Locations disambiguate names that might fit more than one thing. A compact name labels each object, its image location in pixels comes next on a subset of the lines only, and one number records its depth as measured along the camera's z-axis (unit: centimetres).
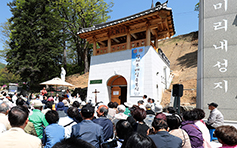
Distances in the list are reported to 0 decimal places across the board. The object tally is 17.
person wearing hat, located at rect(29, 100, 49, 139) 386
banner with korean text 1239
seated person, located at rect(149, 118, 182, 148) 244
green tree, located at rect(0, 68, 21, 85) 3909
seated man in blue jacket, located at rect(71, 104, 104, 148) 268
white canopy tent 1431
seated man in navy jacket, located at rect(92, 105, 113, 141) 341
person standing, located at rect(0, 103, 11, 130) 338
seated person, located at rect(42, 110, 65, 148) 303
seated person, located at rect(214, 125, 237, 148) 219
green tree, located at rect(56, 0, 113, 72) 2480
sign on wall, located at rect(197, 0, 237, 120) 696
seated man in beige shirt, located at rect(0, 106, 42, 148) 174
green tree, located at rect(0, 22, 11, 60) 2914
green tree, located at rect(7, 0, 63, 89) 2172
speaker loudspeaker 773
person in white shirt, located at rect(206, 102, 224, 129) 552
